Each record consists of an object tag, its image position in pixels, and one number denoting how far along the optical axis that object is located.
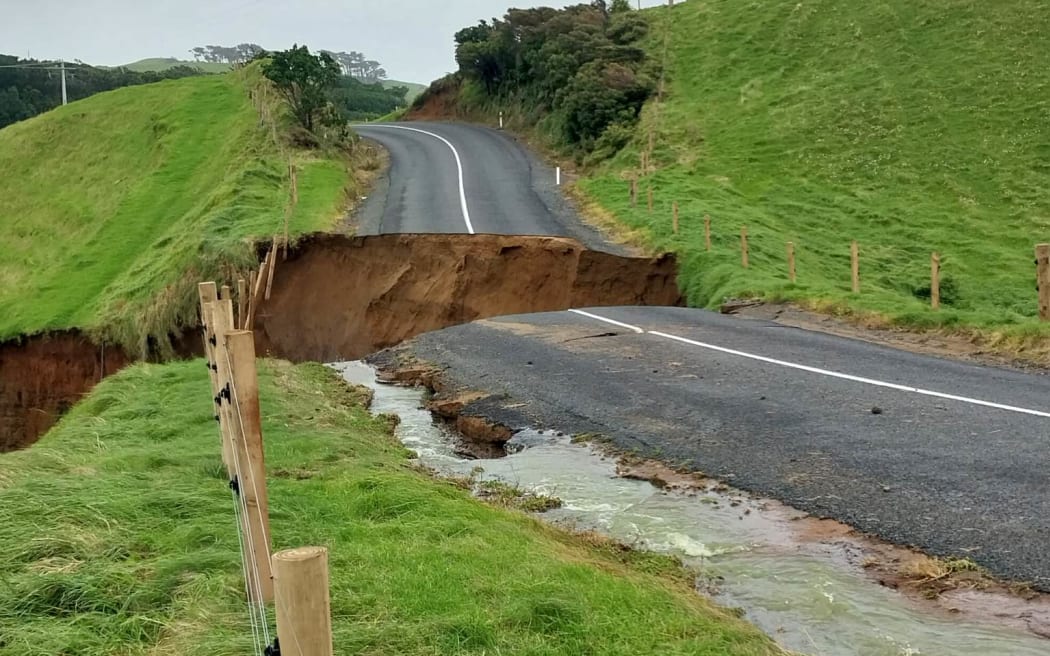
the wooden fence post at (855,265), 16.66
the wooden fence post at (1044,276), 12.55
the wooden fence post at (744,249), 19.20
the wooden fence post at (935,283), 14.78
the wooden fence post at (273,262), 21.19
